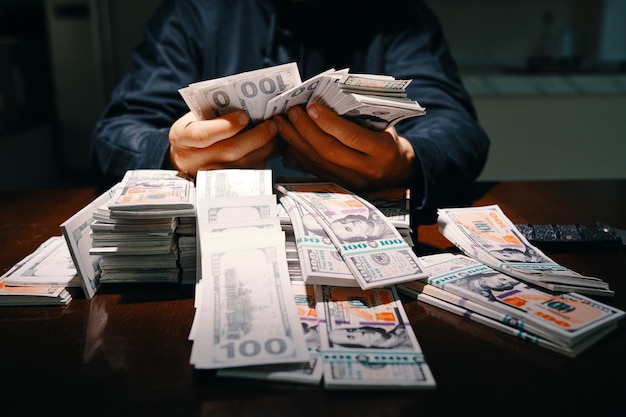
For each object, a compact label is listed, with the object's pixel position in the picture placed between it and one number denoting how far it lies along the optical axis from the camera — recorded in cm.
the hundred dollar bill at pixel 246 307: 67
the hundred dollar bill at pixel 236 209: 91
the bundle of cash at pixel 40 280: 85
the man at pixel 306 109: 110
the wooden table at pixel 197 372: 60
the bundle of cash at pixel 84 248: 86
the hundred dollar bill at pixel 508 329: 72
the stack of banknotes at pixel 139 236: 86
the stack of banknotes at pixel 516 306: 73
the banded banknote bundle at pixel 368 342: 64
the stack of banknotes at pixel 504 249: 87
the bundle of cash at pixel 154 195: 86
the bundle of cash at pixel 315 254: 81
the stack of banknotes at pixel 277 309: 66
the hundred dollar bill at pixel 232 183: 98
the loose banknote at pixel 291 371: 65
